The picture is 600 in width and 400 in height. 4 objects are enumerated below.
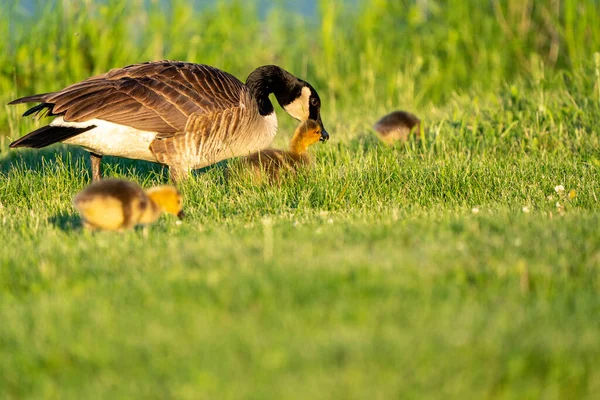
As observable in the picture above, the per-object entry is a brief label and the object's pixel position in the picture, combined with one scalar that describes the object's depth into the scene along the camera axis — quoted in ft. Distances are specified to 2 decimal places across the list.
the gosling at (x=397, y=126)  58.75
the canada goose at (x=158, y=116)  44.96
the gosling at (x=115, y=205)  32.81
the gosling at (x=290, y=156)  45.98
